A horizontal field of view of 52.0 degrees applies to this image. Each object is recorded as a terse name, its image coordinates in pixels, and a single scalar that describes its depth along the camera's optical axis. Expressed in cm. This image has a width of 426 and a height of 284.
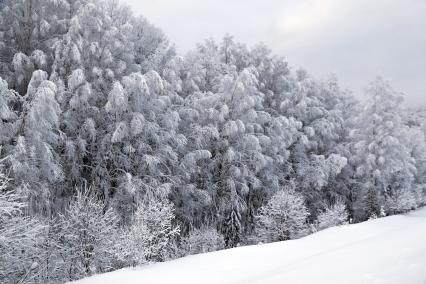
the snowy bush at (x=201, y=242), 1989
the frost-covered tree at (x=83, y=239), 1436
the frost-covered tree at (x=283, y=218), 2267
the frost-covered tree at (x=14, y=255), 1059
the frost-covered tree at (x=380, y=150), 3403
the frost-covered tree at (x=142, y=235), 1234
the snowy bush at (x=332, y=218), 2455
